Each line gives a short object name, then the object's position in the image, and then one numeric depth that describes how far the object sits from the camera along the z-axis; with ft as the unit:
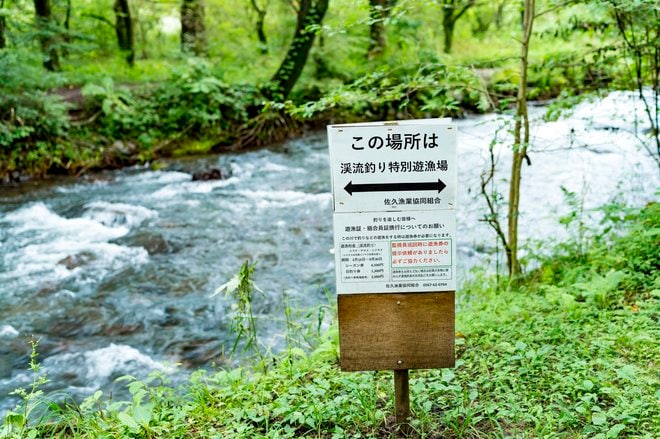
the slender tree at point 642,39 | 15.88
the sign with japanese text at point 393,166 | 8.61
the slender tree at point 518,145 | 15.54
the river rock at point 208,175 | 38.06
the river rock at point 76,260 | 24.40
